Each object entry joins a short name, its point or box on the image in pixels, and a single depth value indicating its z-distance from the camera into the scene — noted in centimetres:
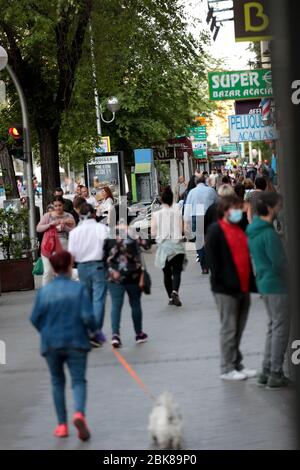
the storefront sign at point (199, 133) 4259
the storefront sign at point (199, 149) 4634
